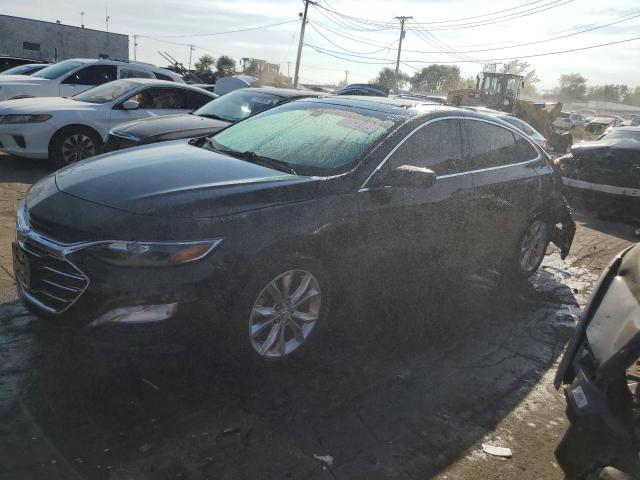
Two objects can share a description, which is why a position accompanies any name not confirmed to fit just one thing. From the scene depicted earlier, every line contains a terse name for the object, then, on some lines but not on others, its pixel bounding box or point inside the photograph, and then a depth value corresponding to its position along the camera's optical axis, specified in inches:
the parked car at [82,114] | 313.9
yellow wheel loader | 948.6
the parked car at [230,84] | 596.6
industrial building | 1831.9
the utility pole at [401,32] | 2119.3
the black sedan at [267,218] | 113.3
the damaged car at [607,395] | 82.1
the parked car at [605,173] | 334.0
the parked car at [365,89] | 710.5
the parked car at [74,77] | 422.6
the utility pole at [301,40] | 1583.4
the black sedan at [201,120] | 276.8
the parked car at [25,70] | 559.5
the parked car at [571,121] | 1622.8
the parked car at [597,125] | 1481.3
